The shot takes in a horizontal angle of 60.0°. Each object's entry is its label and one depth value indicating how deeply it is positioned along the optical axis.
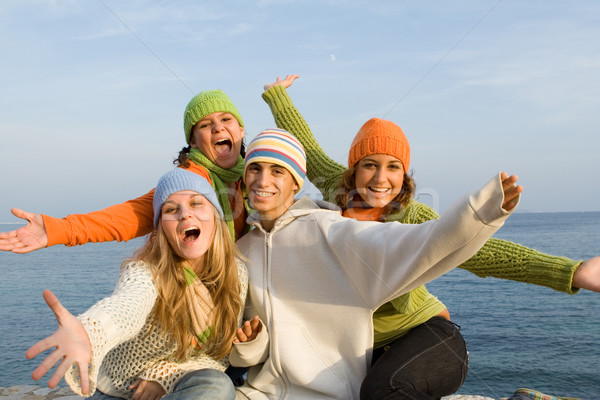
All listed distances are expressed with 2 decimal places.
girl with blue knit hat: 2.91
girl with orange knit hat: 2.87
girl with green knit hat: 3.09
